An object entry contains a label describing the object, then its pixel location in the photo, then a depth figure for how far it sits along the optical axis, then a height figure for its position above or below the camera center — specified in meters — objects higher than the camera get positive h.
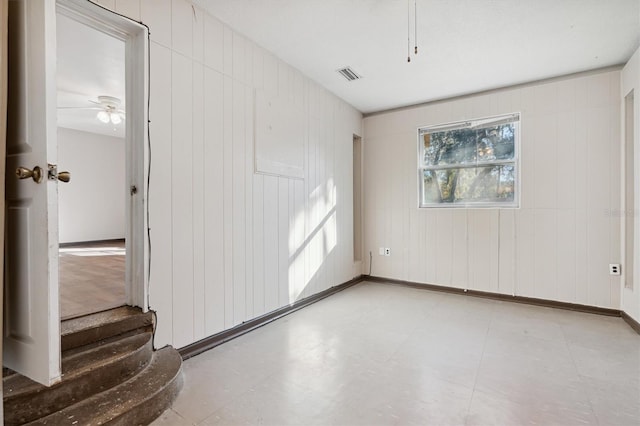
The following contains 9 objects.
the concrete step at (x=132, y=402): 1.51 -1.03
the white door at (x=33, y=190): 1.34 +0.10
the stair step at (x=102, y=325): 1.79 -0.72
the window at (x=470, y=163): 4.02 +0.69
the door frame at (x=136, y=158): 2.15 +0.39
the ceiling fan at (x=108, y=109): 4.64 +1.67
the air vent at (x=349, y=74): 3.57 +1.67
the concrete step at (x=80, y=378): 1.44 -0.89
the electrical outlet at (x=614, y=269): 3.36 -0.63
